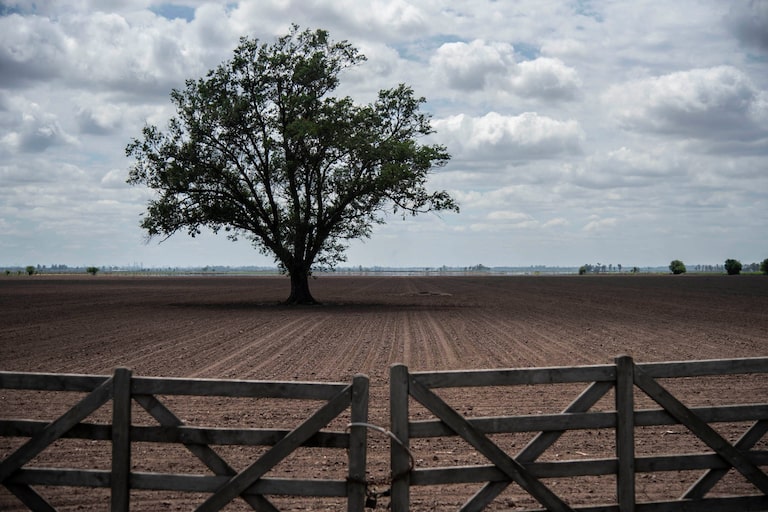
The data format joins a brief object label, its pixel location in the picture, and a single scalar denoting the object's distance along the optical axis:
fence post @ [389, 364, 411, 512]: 5.70
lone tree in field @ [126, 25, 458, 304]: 44.81
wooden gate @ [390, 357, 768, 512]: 5.77
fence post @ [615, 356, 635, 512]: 6.08
